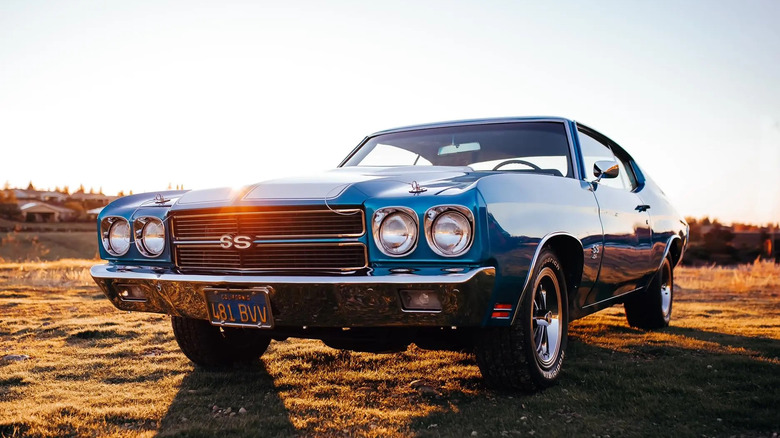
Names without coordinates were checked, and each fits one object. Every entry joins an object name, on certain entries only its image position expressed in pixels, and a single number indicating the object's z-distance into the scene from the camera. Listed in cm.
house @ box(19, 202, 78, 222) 5458
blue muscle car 288
